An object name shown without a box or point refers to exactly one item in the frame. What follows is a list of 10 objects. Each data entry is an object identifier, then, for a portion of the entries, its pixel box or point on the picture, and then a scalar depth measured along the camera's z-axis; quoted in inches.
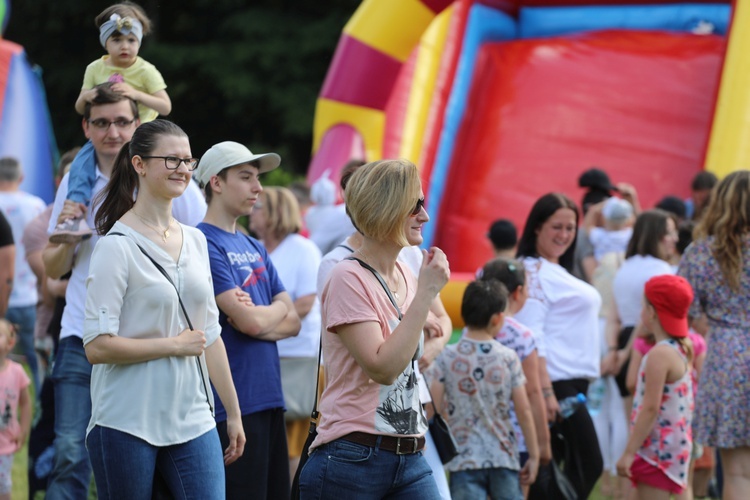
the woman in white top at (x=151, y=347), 262.7
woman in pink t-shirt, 251.1
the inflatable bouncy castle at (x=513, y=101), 751.7
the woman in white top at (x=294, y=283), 447.8
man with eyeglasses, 329.7
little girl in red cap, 390.0
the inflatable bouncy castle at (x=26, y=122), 924.0
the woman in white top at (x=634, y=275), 502.6
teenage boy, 327.3
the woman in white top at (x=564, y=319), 423.8
